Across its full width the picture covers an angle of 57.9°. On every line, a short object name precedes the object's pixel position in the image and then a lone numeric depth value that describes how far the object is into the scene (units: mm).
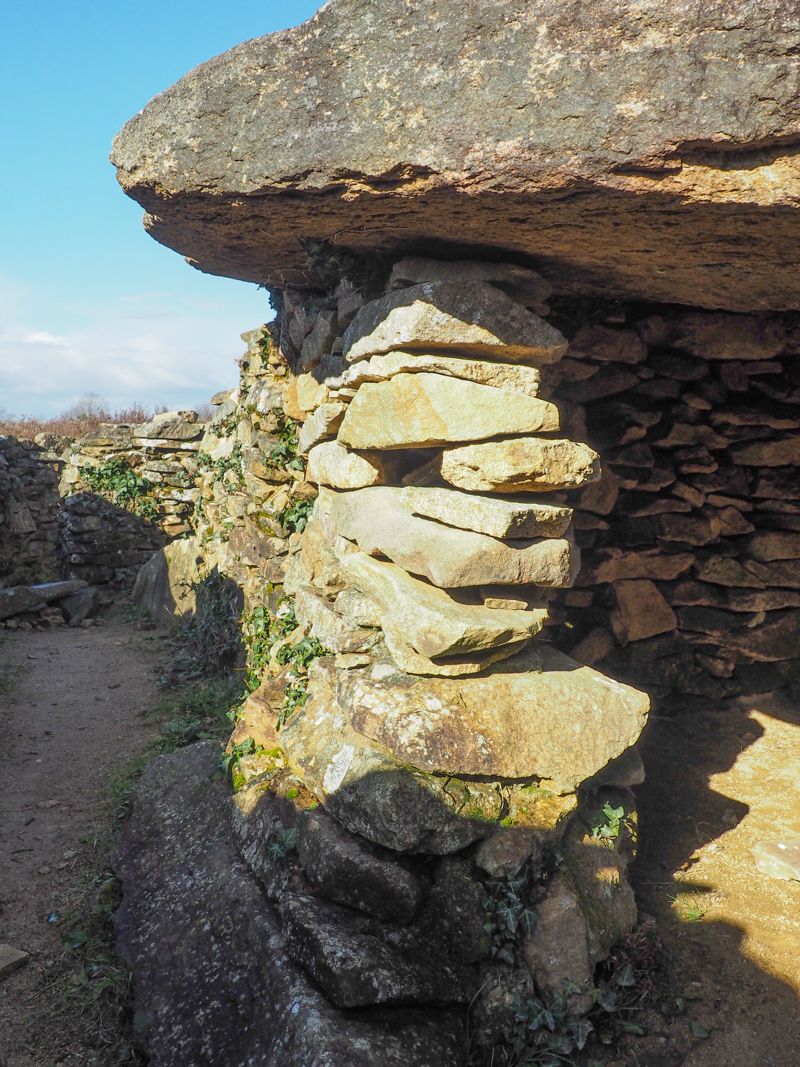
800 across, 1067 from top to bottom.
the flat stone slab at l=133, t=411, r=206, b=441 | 10445
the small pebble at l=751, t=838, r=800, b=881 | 3191
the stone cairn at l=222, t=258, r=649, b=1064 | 2500
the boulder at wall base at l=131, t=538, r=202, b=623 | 7904
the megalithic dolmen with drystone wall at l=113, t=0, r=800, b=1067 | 2076
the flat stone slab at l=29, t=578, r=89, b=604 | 8695
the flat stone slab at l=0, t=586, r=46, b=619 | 8271
